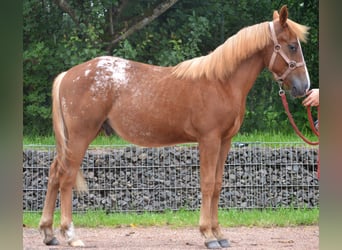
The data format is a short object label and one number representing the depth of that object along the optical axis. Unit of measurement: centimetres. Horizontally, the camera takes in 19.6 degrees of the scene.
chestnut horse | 676
